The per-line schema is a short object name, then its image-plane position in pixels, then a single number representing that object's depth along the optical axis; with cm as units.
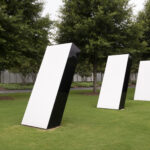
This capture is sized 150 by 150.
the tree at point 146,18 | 2391
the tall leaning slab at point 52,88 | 722
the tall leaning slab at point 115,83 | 1164
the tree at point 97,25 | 1878
